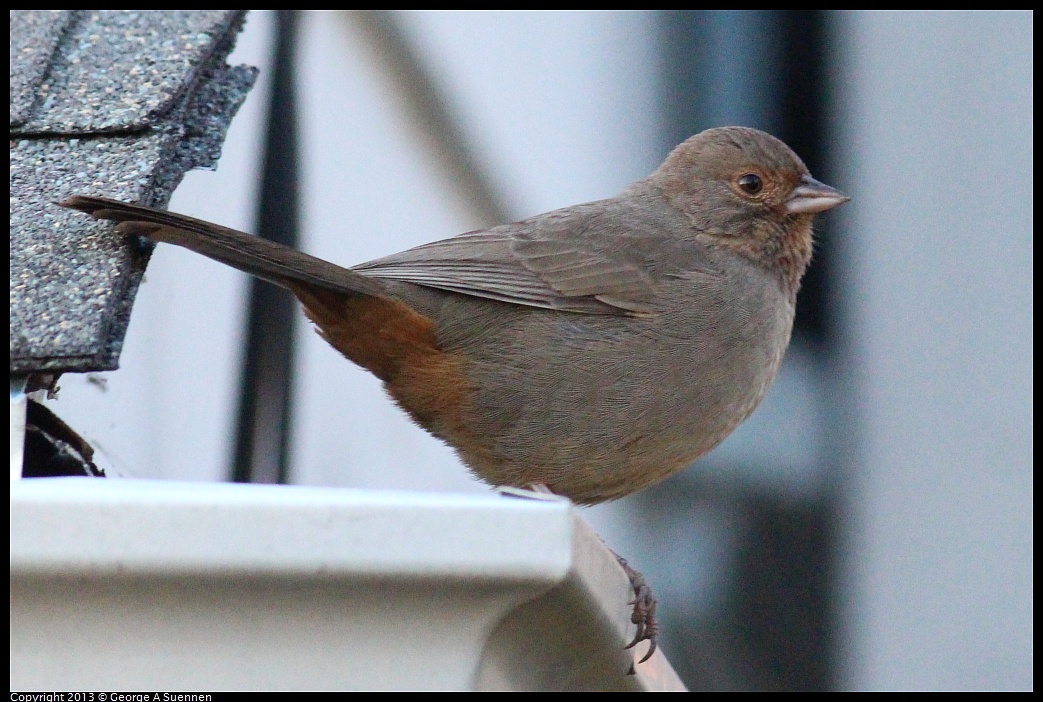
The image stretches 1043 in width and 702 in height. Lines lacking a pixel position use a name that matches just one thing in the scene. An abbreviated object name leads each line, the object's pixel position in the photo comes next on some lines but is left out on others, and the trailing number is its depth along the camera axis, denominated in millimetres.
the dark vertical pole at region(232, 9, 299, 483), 8500
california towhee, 6348
